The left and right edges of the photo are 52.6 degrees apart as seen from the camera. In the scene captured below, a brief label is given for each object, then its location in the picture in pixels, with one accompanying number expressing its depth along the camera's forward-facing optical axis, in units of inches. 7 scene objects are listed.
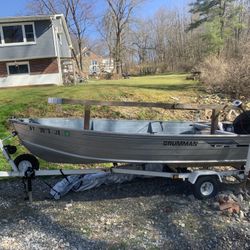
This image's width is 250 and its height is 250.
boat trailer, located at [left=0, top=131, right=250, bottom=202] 166.8
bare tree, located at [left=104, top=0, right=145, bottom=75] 1323.3
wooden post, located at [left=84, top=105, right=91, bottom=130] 167.8
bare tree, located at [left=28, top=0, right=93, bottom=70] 1268.8
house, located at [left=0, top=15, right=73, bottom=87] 682.1
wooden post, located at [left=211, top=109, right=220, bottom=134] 181.4
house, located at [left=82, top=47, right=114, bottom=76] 1552.6
